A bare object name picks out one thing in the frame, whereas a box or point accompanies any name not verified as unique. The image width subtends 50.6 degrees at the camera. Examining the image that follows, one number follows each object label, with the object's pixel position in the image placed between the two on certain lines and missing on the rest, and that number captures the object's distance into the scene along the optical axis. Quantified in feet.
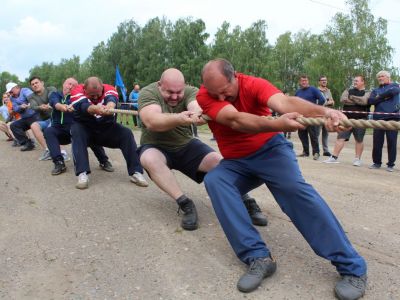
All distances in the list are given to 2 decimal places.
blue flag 62.80
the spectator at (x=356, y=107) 24.47
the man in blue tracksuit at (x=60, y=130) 19.88
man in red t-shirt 8.59
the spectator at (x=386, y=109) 22.88
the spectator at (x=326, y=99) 28.73
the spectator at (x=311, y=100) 26.96
